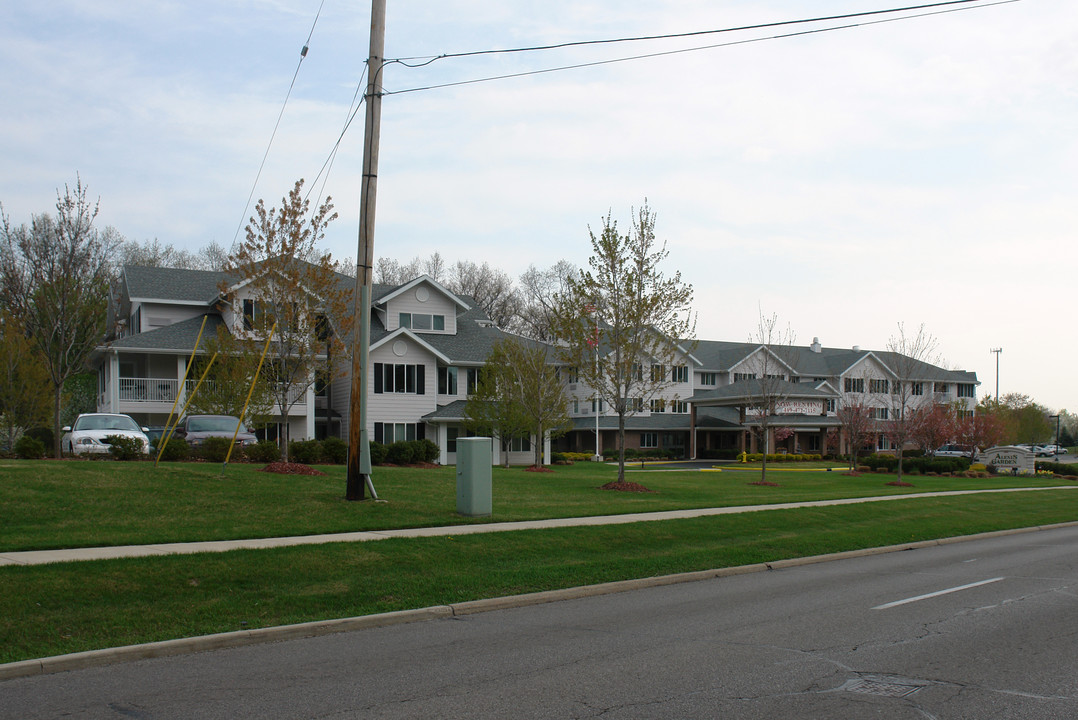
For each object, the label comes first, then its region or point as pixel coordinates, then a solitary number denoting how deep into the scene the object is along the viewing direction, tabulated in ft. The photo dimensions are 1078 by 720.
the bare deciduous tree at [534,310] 245.45
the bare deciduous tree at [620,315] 81.51
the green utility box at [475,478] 53.98
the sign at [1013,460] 147.08
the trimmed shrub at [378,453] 111.14
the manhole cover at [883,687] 22.25
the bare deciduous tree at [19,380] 102.22
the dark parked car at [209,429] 90.94
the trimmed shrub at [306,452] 96.73
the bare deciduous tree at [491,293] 259.60
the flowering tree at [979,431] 170.58
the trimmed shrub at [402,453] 116.98
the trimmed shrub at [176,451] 82.99
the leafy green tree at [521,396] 128.98
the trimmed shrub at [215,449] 84.17
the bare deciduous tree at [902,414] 122.15
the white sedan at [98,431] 83.92
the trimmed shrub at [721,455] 206.28
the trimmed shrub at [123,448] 77.92
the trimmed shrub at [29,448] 76.64
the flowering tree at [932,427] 152.28
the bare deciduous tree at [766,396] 114.81
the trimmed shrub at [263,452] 90.58
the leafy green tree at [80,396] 159.84
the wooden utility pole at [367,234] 54.80
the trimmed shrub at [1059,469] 150.28
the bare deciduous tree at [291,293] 76.18
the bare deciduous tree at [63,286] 75.25
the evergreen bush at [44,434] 121.02
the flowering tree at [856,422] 149.59
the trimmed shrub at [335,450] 97.45
